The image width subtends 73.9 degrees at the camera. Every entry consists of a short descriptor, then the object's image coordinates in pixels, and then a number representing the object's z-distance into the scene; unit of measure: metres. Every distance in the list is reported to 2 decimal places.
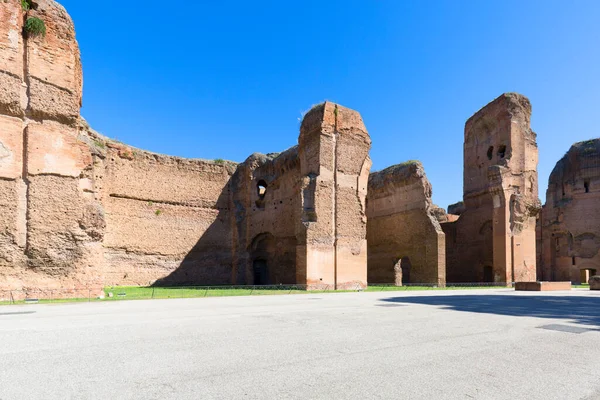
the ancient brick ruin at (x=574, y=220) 29.30
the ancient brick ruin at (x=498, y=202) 21.98
